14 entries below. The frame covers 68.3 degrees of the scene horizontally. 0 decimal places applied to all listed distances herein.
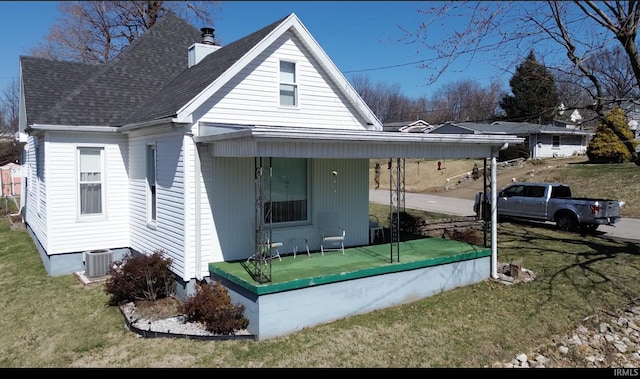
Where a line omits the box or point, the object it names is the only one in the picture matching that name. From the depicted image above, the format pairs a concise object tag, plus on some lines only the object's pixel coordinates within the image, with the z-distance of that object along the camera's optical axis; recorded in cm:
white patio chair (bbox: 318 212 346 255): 1074
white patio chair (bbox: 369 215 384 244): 1204
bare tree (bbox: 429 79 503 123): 6431
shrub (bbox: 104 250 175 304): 889
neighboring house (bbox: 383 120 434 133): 4643
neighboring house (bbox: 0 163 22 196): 2898
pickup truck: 1611
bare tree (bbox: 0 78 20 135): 5723
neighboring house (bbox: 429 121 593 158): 4078
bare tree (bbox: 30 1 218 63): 3069
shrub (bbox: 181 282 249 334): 751
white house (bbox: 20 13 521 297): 904
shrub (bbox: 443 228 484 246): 1241
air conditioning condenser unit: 1082
